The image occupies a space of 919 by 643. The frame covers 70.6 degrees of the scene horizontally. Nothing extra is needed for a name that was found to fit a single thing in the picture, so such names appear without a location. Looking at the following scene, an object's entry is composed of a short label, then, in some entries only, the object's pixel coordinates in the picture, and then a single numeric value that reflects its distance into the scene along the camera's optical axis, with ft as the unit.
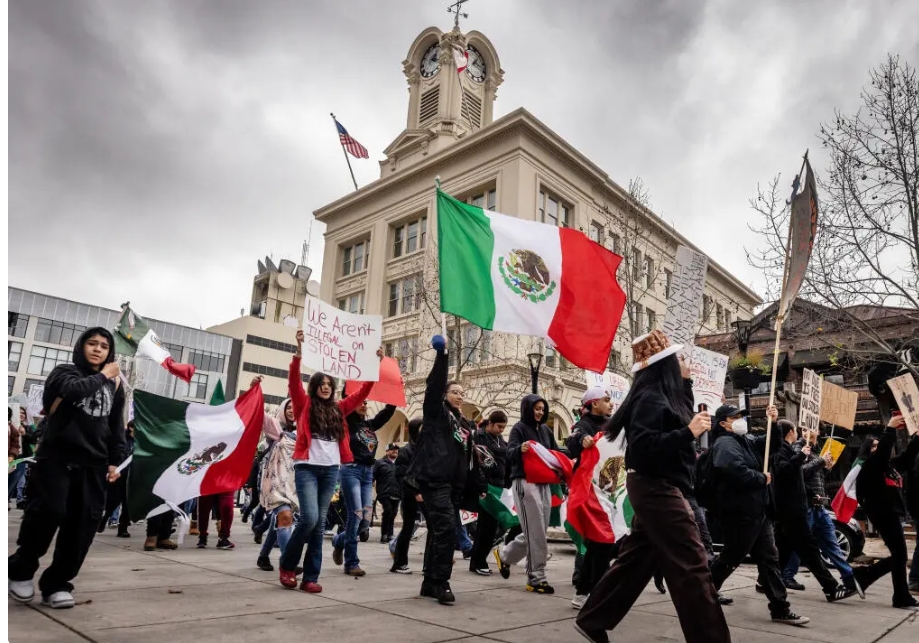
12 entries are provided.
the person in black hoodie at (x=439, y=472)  17.37
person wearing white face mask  16.80
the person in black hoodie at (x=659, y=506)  11.48
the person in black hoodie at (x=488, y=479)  23.83
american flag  106.01
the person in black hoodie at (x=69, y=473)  14.19
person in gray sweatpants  19.77
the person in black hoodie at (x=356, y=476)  22.06
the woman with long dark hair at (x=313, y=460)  17.83
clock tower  121.60
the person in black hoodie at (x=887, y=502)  20.18
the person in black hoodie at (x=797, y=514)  20.44
